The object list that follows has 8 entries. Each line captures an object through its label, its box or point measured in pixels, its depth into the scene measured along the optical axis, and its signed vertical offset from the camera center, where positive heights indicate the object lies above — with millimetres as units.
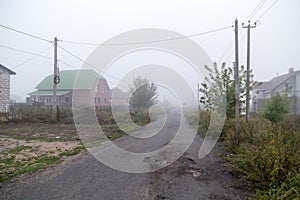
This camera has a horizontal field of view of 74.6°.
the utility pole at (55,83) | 15474 +1491
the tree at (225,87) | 10508 +870
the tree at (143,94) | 24562 +1054
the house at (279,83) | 34197 +3640
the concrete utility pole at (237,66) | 8318 +1586
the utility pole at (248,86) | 10586 +885
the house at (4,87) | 19719 +1562
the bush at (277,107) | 12830 -294
